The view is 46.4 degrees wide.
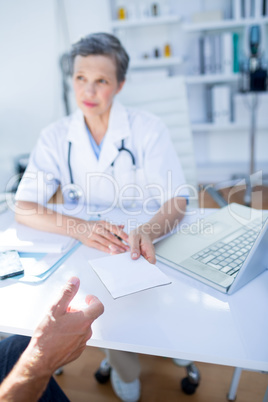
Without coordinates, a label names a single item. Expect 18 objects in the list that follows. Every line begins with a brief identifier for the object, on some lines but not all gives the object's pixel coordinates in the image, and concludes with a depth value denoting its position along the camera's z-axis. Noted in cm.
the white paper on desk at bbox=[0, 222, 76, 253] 89
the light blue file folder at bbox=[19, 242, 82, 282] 75
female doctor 119
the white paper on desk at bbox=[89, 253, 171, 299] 66
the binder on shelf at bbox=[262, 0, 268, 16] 264
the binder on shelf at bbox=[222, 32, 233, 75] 272
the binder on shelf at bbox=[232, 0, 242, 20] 268
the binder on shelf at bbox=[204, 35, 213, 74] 278
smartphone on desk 77
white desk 53
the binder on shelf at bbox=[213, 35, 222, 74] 275
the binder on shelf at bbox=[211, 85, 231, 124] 291
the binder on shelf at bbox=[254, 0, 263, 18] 264
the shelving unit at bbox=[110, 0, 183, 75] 292
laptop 67
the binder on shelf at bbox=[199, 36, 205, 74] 281
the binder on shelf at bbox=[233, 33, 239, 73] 273
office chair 153
